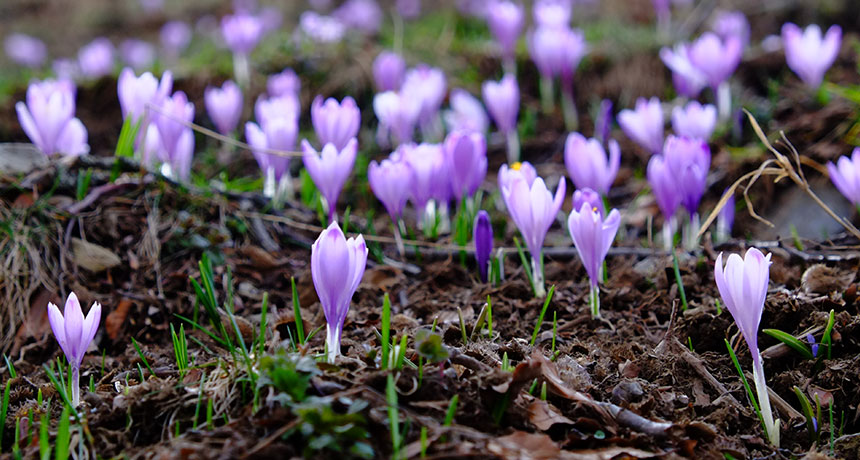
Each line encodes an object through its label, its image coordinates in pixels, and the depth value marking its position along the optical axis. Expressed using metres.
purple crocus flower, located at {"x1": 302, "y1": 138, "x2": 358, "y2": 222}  2.44
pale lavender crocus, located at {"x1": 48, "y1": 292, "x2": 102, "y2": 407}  1.67
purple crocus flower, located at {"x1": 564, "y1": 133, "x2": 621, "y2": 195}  2.69
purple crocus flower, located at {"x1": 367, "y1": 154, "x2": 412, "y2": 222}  2.51
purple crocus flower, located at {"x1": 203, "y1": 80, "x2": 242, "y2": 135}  3.43
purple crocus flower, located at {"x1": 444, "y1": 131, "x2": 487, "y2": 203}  2.63
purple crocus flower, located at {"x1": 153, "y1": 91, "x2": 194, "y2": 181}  2.86
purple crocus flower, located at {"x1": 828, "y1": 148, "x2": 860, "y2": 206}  2.39
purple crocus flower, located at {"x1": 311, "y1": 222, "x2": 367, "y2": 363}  1.58
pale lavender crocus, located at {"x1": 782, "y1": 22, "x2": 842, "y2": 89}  3.52
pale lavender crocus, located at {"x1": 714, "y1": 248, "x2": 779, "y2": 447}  1.56
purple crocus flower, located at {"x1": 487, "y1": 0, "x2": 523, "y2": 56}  4.61
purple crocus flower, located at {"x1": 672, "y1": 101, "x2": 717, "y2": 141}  3.11
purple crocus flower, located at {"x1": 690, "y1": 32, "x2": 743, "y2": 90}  3.58
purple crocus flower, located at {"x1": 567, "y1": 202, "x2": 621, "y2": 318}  1.94
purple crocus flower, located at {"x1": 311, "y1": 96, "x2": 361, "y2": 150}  2.84
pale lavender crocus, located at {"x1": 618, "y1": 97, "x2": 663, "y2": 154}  3.10
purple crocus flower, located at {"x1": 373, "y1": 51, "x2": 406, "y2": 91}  4.13
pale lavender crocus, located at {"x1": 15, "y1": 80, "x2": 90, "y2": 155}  2.72
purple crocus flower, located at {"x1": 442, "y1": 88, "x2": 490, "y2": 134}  4.13
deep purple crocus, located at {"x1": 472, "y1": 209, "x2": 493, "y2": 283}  2.25
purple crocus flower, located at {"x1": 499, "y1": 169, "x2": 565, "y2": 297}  2.09
